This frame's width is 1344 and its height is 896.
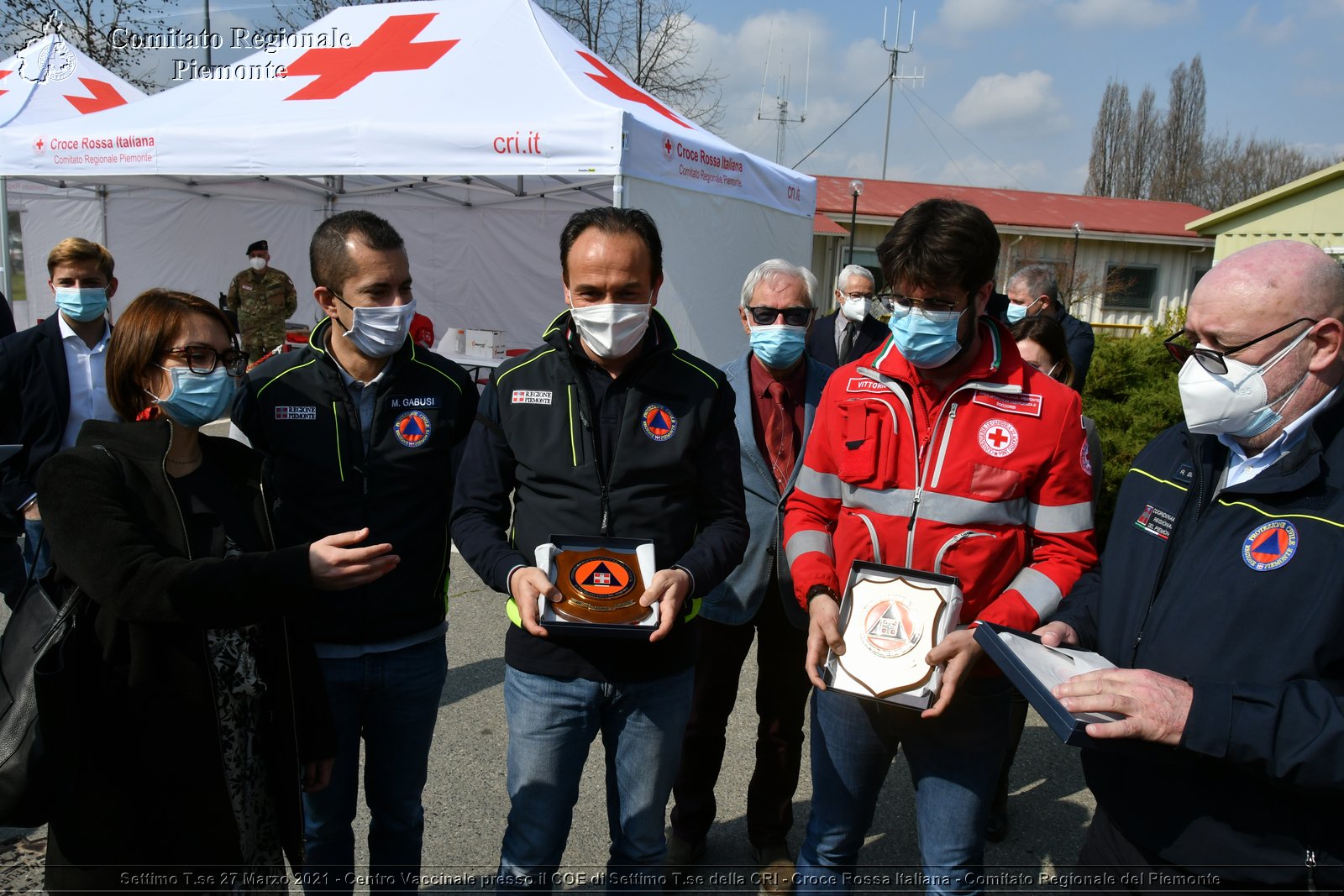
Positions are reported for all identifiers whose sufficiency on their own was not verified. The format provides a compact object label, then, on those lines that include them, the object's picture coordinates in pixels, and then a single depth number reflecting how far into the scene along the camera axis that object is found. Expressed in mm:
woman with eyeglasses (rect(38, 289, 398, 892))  1725
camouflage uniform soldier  11406
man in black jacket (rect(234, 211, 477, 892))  2271
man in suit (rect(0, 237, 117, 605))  3783
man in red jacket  2070
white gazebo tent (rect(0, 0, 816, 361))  7547
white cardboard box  10320
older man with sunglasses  3012
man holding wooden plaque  2104
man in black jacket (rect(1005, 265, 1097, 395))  5121
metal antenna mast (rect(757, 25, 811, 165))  34500
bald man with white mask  1462
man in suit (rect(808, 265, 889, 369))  4727
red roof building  23781
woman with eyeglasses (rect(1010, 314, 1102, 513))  3584
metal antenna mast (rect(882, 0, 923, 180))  31000
